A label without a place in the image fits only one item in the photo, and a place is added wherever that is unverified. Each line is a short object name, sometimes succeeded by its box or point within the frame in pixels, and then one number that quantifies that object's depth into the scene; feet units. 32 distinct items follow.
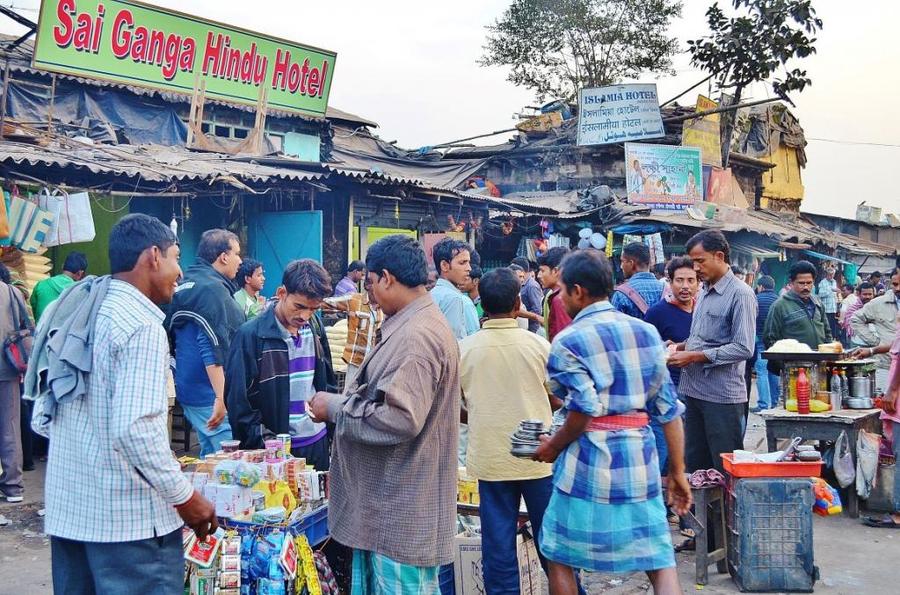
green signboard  41.29
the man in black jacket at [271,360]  14.85
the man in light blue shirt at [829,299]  65.21
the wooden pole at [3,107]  32.50
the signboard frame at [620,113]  65.57
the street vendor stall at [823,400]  22.25
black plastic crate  16.89
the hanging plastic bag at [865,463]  21.94
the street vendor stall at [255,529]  12.19
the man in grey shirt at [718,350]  18.38
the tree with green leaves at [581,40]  88.74
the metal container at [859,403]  23.17
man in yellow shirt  13.70
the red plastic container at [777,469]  16.90
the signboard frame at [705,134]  69.67
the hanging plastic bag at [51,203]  30.09
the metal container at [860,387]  23.38
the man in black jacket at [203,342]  17.56
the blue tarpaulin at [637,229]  59.98
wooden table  22.02
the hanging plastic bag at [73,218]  30.27
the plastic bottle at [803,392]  22.45
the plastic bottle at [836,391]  22.75
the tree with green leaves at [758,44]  71.97
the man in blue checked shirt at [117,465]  8.90
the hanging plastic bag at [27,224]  28.68
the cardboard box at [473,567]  14.26
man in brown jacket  10.34
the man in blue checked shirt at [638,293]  22.34
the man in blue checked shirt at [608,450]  11.18
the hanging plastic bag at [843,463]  22.00
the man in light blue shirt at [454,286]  20.07
